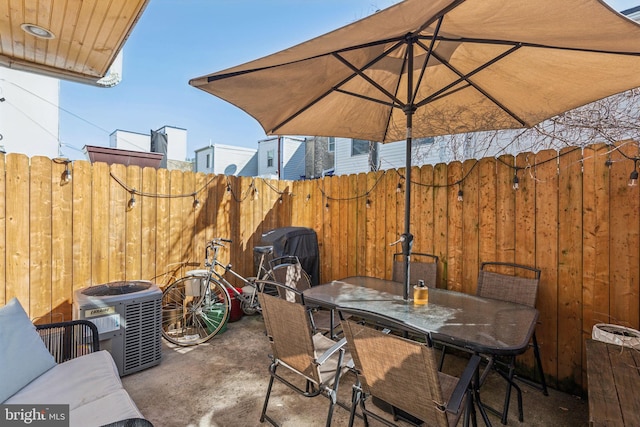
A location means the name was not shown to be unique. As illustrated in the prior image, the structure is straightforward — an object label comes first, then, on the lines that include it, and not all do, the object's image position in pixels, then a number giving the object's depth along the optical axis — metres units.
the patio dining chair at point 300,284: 2.82
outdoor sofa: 1.60
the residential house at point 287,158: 13.26
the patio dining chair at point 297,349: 1.92
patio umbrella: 1.52
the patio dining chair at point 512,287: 2.62
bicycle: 3.82
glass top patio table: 1.80
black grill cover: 4.34
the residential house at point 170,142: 13.48
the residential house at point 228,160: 15.36
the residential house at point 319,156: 11.54
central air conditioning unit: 2.76
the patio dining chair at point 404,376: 1.45
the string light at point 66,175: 3.26
